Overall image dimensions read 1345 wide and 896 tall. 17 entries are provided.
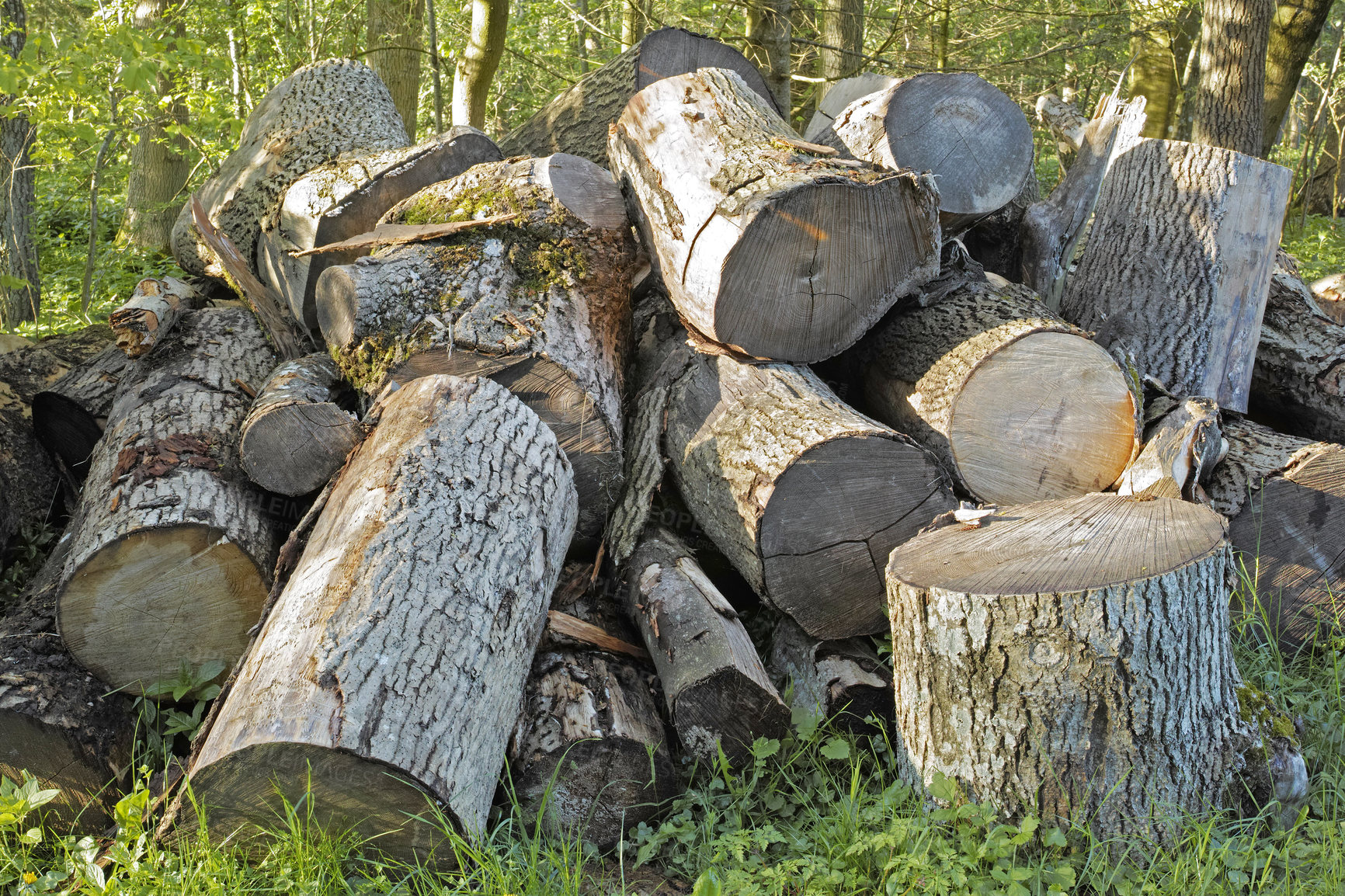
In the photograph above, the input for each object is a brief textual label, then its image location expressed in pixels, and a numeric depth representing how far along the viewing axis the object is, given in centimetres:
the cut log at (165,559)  280
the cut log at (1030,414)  311
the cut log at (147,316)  372
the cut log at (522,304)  310
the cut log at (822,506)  273
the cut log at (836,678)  269
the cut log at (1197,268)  375
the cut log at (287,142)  457
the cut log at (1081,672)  204
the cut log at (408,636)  194
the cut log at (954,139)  400
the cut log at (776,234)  303
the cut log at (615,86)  478
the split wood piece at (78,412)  383
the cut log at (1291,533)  306
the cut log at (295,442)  297
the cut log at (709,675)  252
